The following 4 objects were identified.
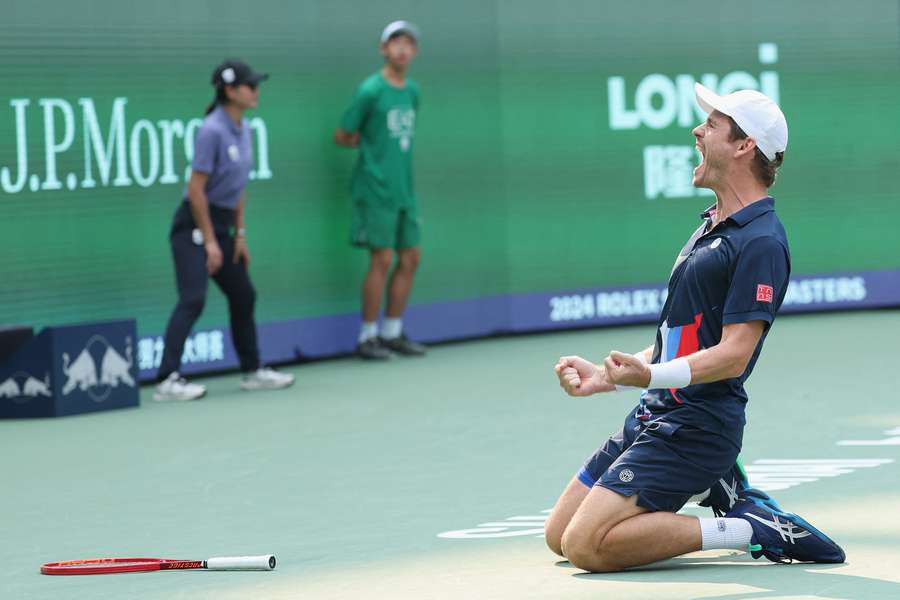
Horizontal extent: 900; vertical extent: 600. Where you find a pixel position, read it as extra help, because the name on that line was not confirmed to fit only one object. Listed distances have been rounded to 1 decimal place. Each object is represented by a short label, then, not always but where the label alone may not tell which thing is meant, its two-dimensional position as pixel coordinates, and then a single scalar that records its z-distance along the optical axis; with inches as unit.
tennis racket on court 404.2
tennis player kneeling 386.6
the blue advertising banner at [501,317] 857.5
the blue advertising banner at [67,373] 717.3
